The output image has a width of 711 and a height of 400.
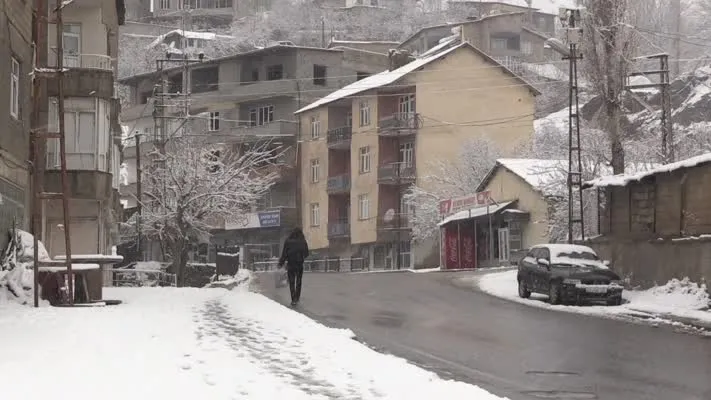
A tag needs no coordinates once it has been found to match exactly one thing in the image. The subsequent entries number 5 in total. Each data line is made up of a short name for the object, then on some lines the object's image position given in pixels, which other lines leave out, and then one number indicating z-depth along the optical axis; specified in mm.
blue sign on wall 69625
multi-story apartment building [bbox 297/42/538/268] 60312
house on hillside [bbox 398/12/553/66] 88500
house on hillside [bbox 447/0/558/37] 110812
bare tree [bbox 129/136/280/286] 43344
